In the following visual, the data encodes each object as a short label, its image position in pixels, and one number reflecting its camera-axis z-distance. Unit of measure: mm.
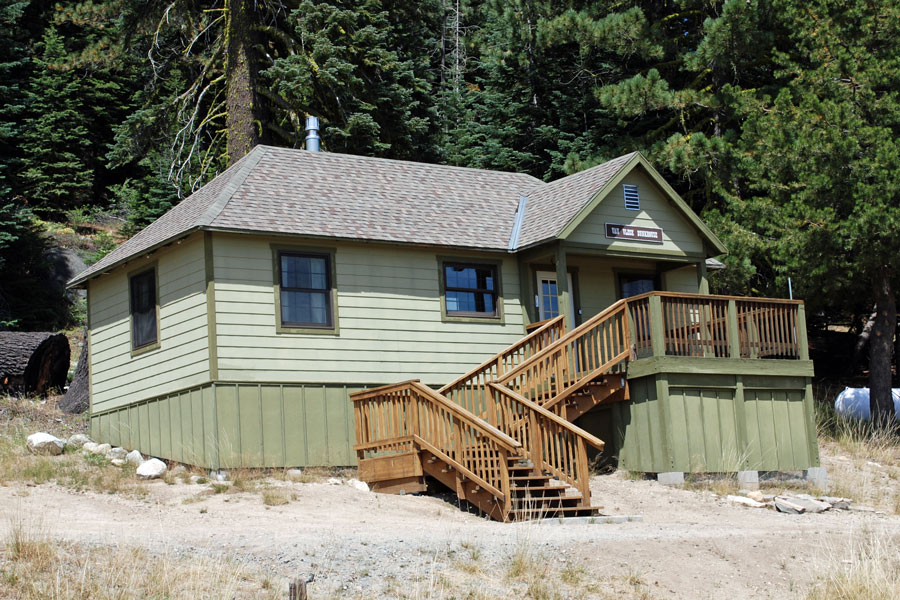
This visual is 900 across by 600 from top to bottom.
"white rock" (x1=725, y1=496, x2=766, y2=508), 18016
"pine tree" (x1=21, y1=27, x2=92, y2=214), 41188
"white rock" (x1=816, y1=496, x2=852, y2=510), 18328
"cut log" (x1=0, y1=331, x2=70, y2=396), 24500
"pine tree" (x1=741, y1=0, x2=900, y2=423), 24438
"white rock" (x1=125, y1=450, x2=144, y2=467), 19797
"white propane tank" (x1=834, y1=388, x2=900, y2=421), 28281
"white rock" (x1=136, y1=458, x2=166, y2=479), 18250
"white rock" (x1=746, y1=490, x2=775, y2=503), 18344
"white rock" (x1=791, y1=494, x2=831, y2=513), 17875
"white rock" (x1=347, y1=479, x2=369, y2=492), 18181
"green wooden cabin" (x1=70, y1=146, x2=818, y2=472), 19266
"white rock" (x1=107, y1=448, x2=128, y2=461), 20406
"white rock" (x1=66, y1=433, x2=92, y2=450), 20998
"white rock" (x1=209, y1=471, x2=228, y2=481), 18500
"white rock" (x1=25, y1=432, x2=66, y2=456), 19500
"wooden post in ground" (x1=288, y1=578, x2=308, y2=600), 9320
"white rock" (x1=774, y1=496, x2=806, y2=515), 17719
